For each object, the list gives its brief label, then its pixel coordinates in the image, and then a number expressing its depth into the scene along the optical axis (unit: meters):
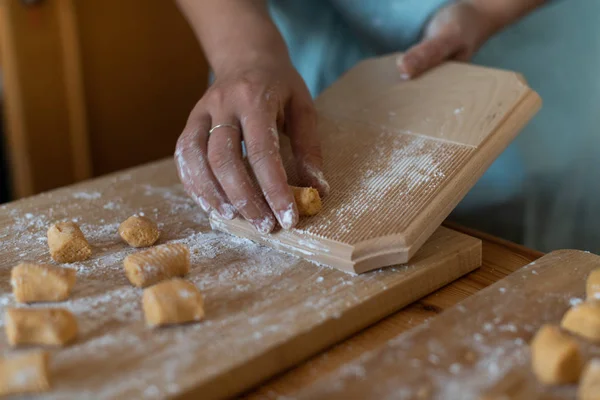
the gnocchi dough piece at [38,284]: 0.51
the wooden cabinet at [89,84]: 1.09
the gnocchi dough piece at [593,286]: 0.49
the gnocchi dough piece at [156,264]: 0.52
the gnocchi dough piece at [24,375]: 0.44
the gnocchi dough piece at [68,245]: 0.55
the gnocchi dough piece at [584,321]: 0.46
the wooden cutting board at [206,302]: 0.46
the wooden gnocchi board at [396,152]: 0.53
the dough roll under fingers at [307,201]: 0.55
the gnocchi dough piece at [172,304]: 0.48
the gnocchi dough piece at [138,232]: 0.56
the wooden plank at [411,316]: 0.47
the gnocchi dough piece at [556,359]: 0.44
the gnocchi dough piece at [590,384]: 0.43
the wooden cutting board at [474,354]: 0.44
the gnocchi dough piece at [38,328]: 0.47
